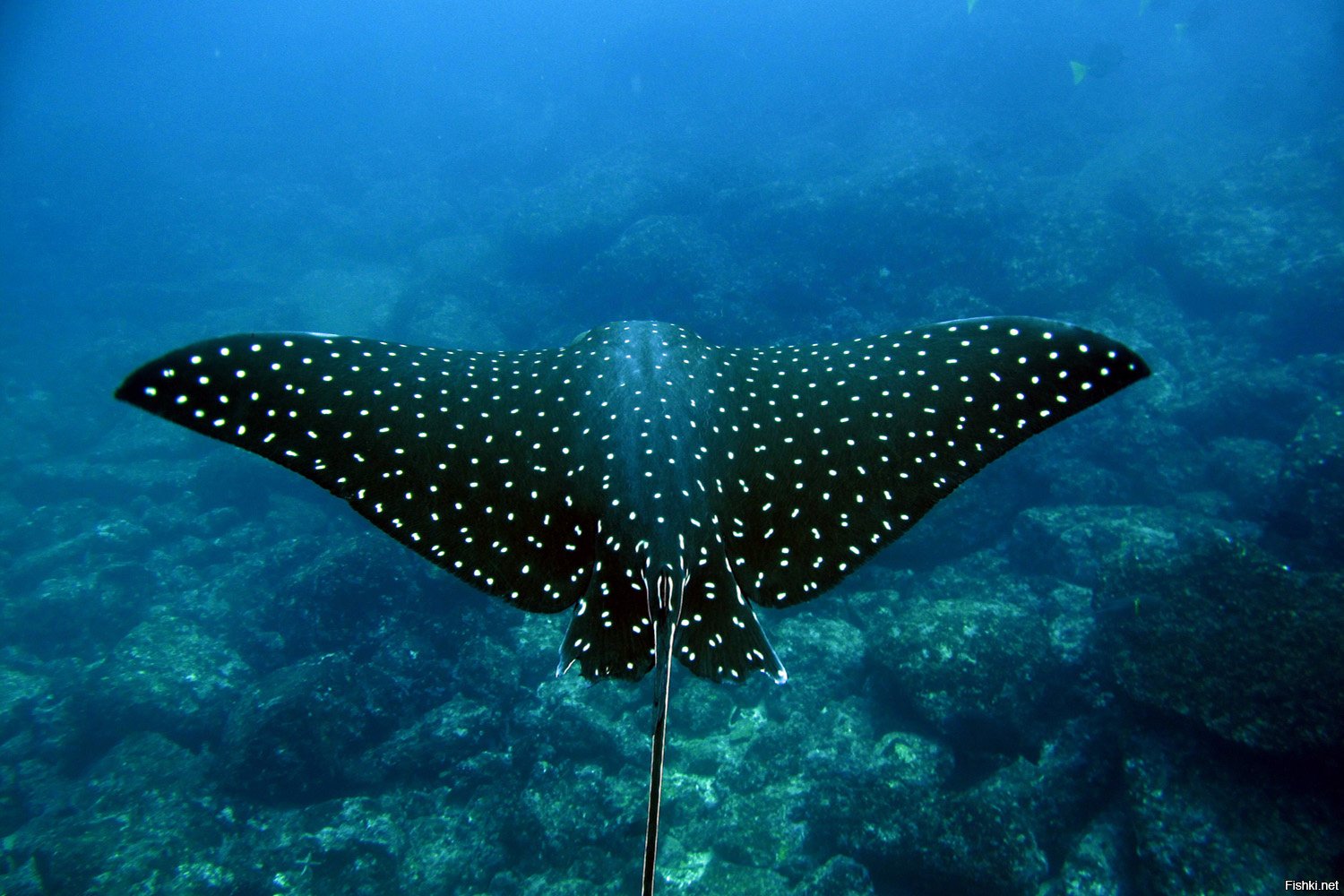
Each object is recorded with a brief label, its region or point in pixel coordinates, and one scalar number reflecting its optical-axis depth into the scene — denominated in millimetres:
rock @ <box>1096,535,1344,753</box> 5980
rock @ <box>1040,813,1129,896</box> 6391
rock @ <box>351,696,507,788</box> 8789
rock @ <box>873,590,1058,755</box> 7738
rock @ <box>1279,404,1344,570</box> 9203
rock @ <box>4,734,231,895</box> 7883
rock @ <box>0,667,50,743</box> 11312
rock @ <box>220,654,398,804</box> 8992
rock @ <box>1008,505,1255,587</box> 10414
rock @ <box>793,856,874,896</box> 6473
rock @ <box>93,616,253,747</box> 10711
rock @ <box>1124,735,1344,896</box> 5633
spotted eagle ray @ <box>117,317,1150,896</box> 2928
